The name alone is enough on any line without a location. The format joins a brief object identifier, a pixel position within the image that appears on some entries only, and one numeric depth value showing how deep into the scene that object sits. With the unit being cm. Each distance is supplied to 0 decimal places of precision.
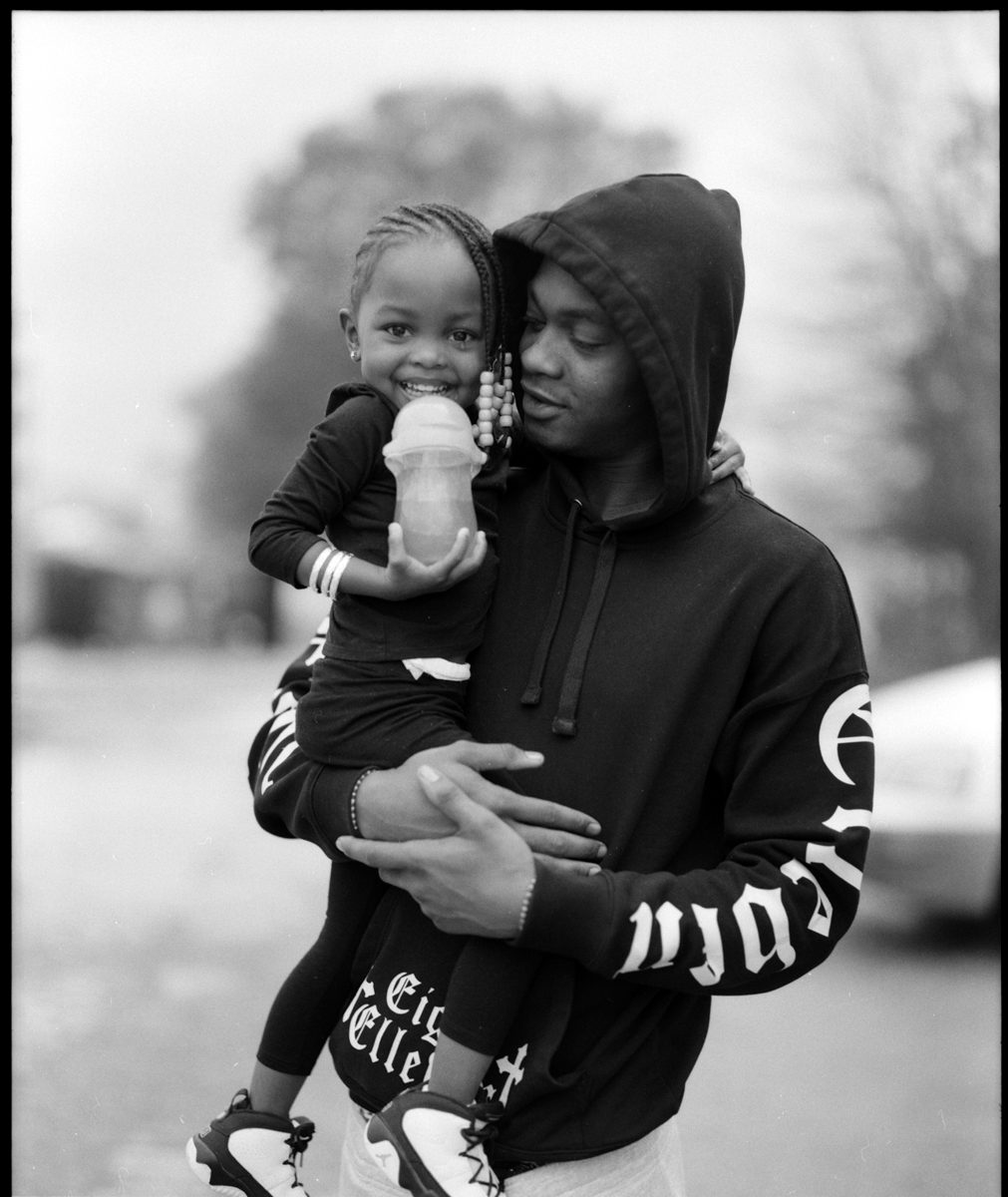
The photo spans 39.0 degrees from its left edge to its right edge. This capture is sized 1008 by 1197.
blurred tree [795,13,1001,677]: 1280
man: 191
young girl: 194
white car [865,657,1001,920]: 616
